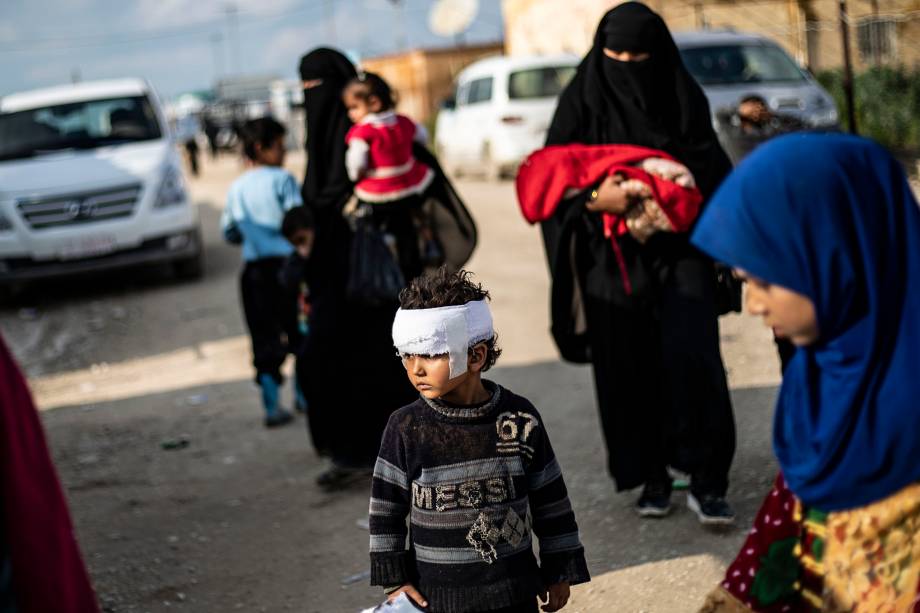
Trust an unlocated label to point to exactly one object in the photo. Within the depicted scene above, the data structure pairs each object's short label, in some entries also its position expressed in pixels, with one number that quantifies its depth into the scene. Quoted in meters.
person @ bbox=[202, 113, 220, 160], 41.12
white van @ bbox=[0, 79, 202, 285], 12.43
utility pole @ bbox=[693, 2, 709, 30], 21.19
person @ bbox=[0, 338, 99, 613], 2.02
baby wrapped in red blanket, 4.51
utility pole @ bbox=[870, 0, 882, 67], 22.99
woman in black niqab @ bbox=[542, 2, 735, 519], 4.65
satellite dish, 38.19
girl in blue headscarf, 2.19
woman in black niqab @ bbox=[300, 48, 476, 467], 5.60
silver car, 13.79
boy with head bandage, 2.92
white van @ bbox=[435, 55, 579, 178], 18.94
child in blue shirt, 6.88
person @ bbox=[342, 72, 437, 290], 5.38
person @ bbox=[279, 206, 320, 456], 5.90
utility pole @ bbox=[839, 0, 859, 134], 12.82
